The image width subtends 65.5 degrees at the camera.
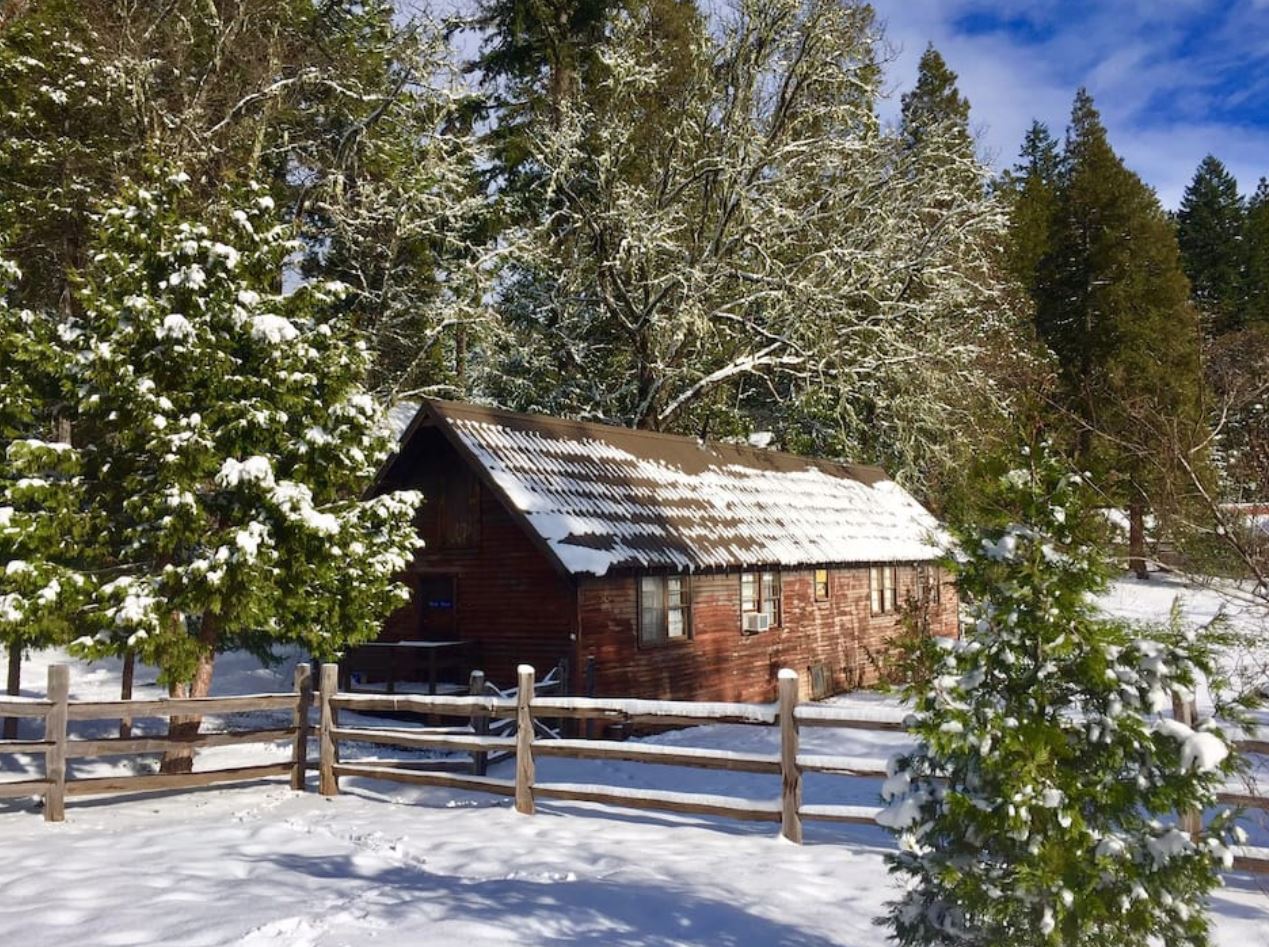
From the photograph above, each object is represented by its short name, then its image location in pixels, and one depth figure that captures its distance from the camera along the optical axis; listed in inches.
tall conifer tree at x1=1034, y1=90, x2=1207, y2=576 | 1681.8
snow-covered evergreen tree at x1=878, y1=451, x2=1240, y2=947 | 180.7
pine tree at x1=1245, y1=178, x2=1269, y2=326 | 2237.7
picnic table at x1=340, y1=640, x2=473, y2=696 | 649.6
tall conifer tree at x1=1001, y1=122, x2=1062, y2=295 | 1916.8
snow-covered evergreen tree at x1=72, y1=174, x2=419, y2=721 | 472.1
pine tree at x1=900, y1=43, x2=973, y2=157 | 1943.9
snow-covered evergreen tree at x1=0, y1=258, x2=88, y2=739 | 446.9
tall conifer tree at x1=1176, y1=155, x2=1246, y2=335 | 2331.4
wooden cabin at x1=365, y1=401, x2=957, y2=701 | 637.3
